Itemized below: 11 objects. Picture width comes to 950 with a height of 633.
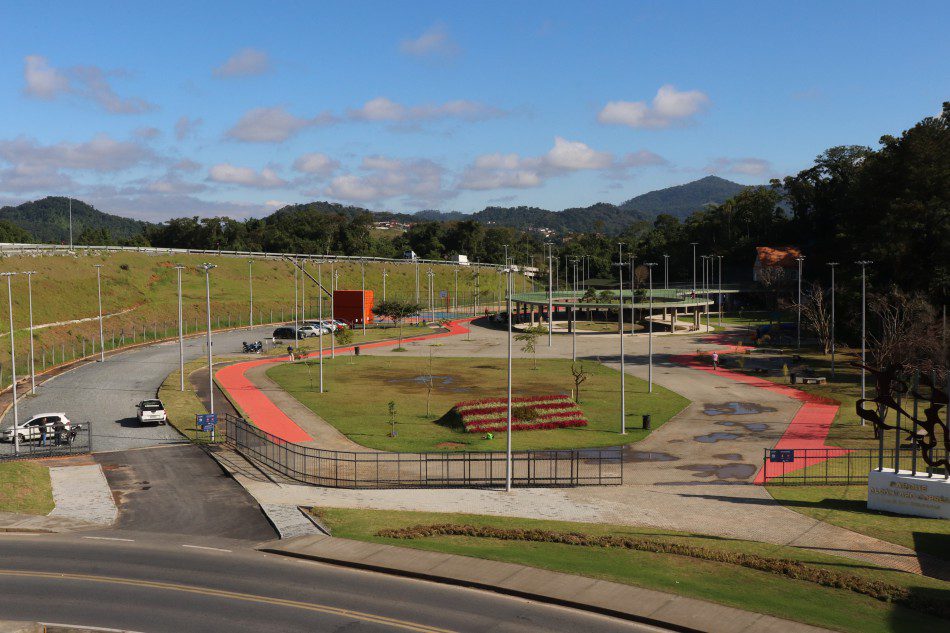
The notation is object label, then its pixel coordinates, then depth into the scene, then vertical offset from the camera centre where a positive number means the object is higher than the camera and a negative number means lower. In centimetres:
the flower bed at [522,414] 4994 -921
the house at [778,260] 15002 +231
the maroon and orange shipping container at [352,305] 11680 -449
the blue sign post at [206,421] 4550 -850
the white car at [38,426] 4616 -894
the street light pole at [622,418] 4829 -916
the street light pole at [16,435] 4328 -878
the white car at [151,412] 5088 -892
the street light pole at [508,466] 3553 -893
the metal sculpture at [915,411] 3234 -602
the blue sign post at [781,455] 3747 -894
